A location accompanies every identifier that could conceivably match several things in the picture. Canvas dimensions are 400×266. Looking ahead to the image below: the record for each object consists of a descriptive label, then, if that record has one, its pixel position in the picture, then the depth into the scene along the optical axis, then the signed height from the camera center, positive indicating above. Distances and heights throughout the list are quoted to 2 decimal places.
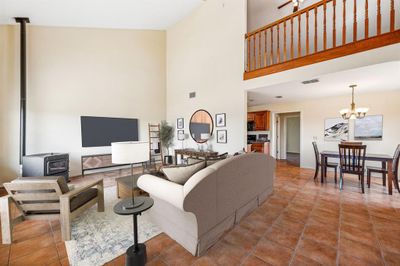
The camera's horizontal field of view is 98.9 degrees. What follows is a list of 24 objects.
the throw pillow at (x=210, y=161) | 2.09 -0.39
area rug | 1.67 -1.21
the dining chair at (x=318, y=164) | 3.98 -0.78
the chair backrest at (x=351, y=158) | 3.35 -0.55
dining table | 3.18 -0.60
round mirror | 4.84 +0.16
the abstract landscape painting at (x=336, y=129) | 4.83 +0.06
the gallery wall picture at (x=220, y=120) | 4.48 +0.30
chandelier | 3.79 +0.44
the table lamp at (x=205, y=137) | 4.84 -0.16
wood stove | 3.60 -0.72
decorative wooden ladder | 6.03 -0.38
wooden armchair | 1.84 -0.80
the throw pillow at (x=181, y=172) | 1.88 -0.45
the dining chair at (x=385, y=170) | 3.20 -0.78
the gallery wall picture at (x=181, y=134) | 5.67 -0.11
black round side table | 1.44 -1.04
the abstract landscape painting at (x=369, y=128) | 4.39 +0.08
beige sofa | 1.63 -0.76
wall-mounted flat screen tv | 4.80 +0.04
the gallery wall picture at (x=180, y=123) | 5.69 +0.28
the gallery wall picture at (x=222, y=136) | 4.46 -0.13
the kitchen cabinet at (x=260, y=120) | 6.57 +0.47
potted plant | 5.94 -0.13
